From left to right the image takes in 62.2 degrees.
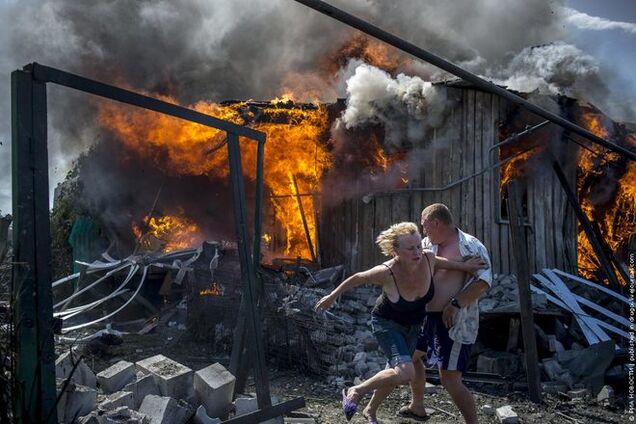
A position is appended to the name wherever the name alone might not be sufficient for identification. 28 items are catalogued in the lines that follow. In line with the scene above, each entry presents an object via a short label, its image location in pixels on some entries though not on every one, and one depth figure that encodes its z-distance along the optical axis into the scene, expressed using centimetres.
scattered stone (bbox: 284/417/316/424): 511
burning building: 1099
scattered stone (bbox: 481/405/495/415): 582
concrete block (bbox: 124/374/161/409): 471
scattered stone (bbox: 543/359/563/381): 707
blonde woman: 456
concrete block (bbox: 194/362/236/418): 488
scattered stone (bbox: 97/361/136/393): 507
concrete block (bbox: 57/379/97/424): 407
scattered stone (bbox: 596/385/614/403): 628
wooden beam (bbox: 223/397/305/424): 427
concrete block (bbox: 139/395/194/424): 427
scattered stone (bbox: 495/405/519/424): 547
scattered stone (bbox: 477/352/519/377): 723
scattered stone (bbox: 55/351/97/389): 502
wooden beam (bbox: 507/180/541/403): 626
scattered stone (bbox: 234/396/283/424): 498
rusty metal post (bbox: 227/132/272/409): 459
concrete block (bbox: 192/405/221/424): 455
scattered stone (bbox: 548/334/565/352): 771
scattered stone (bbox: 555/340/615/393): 677
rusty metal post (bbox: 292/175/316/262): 1326
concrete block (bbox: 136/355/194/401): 488
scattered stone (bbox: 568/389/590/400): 642
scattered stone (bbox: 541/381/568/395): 668
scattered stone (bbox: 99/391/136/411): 438
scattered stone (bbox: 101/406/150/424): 403
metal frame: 313
